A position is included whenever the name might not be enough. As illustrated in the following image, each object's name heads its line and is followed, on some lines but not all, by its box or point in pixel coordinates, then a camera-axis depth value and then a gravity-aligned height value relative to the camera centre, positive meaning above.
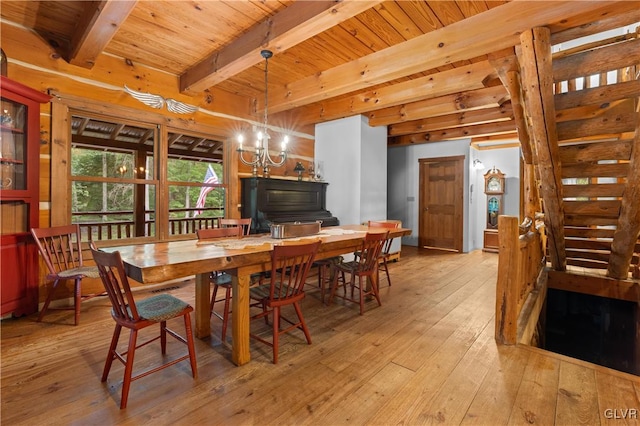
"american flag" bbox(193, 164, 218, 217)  4.80 +0.30
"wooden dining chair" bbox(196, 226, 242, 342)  2.49 -0.62
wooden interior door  6.61 +0.17
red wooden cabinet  2.65 +0.09
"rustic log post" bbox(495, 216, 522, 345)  2.46 -0.59
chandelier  3.12 +0.62
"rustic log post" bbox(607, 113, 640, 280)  2.67 -0.13
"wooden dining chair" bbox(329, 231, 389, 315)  2.94 -0.60
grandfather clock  6.63 +0.20
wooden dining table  1.72 -0.35
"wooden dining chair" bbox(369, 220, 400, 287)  3.83 -0.21
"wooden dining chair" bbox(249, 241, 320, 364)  2.09 -0.59
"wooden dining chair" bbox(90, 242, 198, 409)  1.66 -0.66
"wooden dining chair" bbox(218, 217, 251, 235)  3.55 -0.17
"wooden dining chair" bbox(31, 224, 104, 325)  2.73 -0.51
